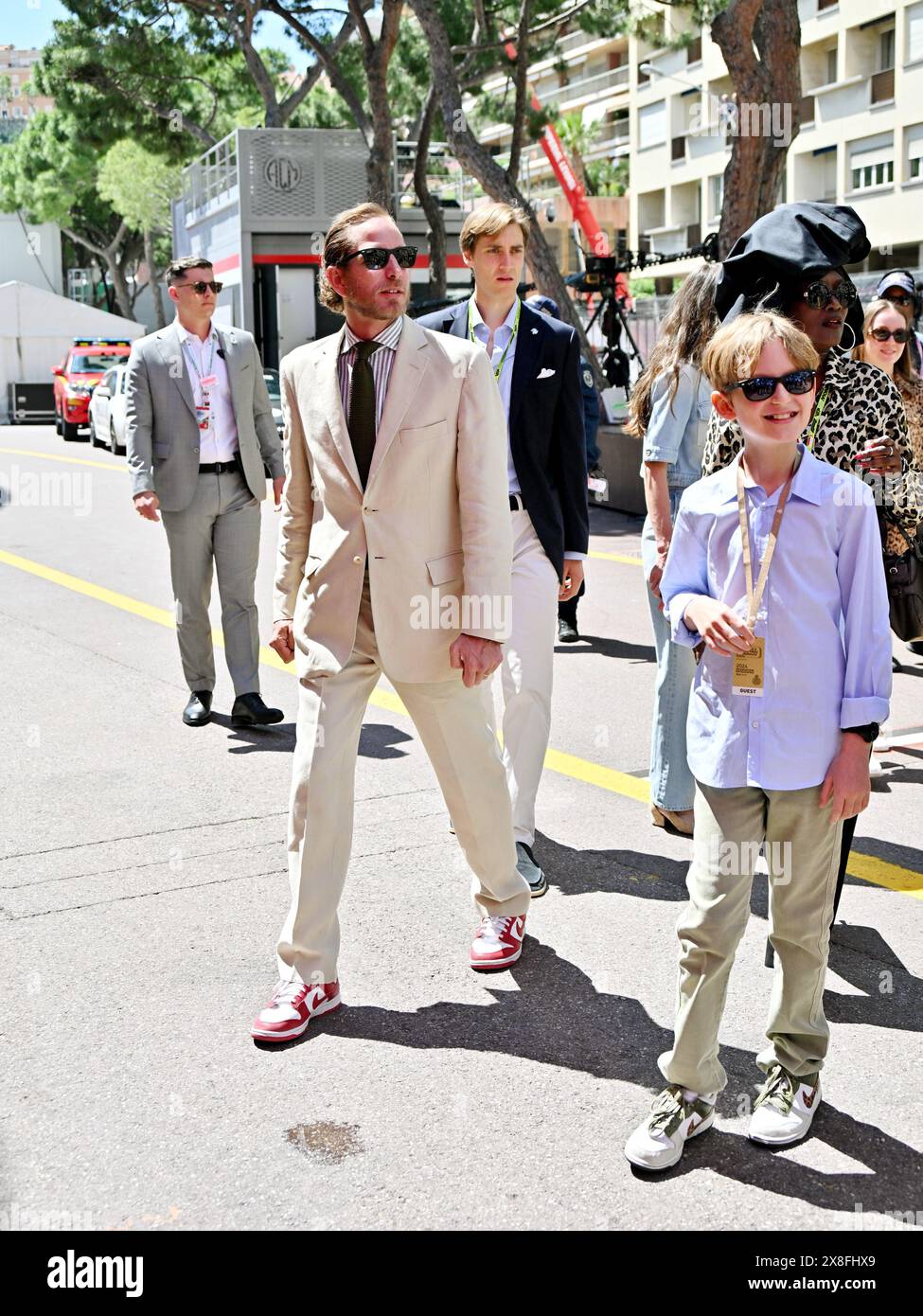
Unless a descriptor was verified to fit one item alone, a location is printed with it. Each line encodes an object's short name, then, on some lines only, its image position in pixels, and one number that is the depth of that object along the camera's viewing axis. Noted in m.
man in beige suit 3.90
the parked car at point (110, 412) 25.05
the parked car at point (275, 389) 25.11
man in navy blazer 4.95
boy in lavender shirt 3.13
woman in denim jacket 5.16
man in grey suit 7.17
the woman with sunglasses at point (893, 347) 6.84
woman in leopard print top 4.05
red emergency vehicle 29.41
